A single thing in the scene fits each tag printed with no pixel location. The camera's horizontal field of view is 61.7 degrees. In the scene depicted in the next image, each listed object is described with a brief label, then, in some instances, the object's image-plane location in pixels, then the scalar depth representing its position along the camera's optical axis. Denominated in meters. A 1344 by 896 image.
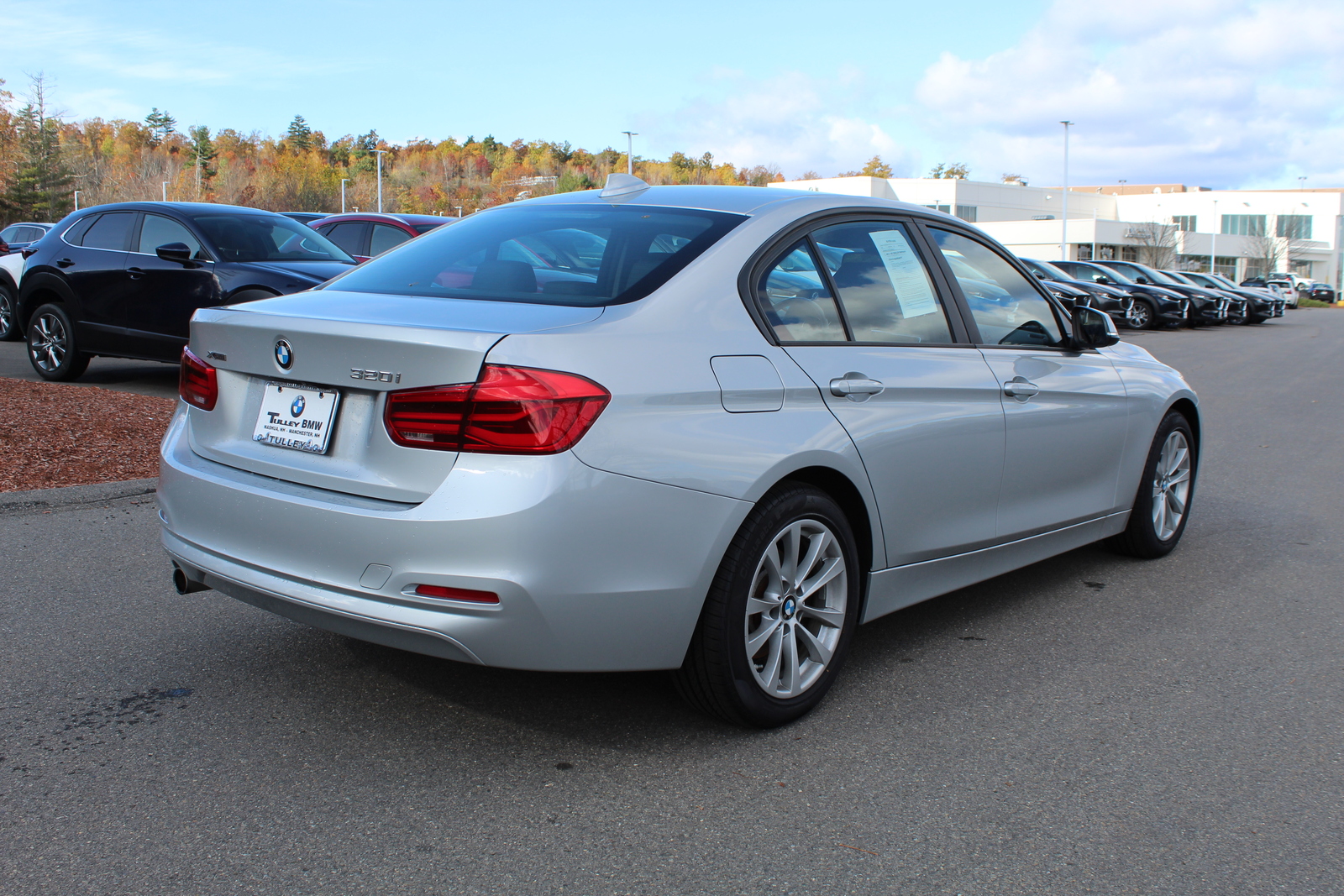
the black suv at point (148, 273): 9.77
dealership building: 80.12
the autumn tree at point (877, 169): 171.62
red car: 14.77
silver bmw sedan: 2.75
